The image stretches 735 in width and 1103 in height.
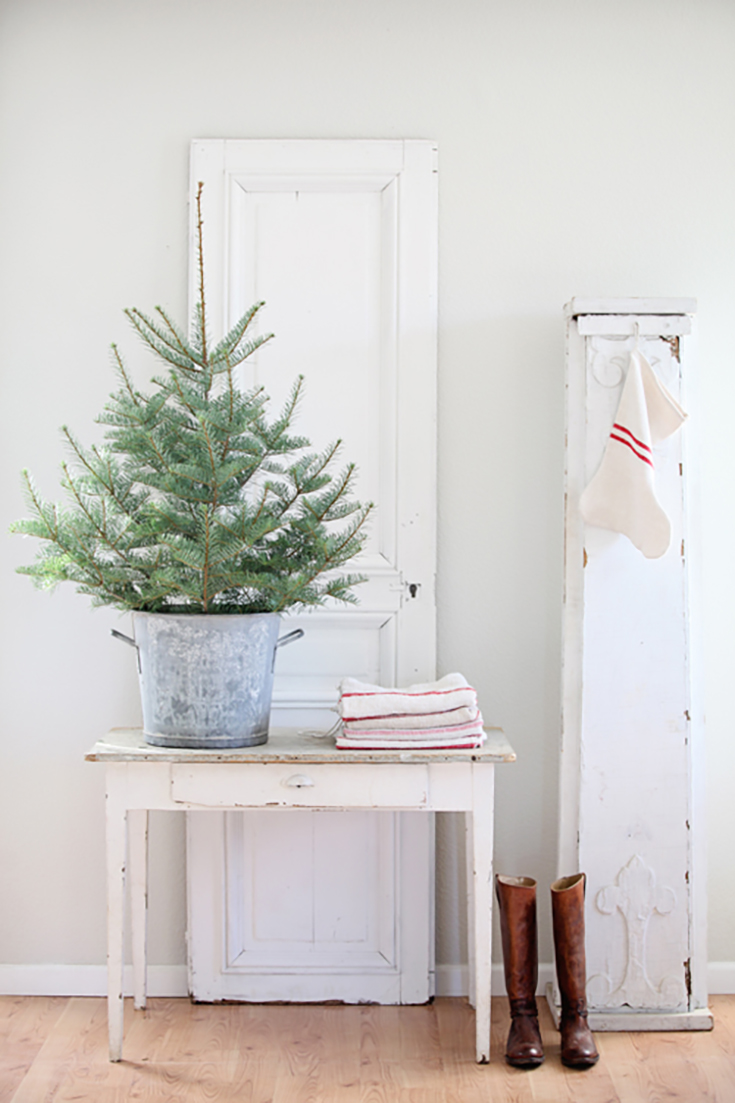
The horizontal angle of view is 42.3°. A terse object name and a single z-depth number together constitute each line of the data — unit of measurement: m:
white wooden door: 2.46
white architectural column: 2.29
